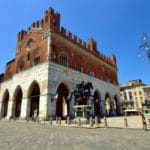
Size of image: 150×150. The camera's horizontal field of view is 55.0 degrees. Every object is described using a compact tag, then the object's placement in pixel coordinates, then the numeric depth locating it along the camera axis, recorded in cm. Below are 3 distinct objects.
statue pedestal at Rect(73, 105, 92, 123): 1425
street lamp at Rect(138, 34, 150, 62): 1108
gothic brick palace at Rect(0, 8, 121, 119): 1957
